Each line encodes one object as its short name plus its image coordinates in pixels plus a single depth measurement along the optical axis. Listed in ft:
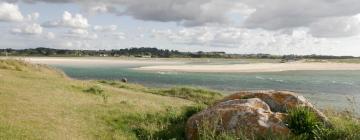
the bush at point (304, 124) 48.19
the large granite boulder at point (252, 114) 48.62
